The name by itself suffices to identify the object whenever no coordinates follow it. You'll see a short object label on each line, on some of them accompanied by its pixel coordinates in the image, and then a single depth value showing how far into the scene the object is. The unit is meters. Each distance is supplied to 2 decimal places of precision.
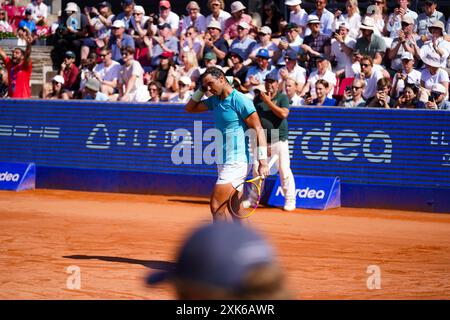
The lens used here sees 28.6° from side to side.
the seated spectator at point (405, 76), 16.19
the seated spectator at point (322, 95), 16.48
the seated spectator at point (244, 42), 18.61
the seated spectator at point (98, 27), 21.33
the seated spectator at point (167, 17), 20.47
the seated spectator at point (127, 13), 21.02
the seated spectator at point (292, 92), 16.66
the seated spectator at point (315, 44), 17.97
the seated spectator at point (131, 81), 18.36
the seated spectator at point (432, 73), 16.06
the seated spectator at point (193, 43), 19.17
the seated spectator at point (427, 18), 17.59
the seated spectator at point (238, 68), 18.00
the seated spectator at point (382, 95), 15.77
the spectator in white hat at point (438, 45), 16.50
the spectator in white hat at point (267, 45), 18.20
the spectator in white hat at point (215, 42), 19.03
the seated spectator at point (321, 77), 17.02
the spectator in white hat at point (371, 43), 17.11
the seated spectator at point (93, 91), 18.77
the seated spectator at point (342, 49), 17.45
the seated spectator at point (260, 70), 17.28
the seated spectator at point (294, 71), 17.31
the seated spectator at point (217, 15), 19.72
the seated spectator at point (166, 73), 18.47
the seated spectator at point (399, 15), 17.61
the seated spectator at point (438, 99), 15.46
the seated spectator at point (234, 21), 19.48
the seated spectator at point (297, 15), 19.02
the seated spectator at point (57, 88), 19.59
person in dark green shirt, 15.14
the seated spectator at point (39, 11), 23.61
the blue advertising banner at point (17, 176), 17.72
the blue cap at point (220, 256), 2.15
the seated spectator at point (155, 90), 17.73
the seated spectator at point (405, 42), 16.78
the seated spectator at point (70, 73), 20.31
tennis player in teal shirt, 9.95
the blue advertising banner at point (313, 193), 15.48
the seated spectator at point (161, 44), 19.62
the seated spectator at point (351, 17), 18.09
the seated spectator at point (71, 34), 22.00
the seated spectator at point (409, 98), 15.57
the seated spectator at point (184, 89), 17.66
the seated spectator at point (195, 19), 20.07
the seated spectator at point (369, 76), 16.42
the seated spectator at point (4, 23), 23.58
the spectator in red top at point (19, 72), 19.71
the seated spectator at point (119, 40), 20.00
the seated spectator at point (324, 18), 18.31
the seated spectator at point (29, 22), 23.08
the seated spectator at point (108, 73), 19.30
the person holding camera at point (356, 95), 16.19
